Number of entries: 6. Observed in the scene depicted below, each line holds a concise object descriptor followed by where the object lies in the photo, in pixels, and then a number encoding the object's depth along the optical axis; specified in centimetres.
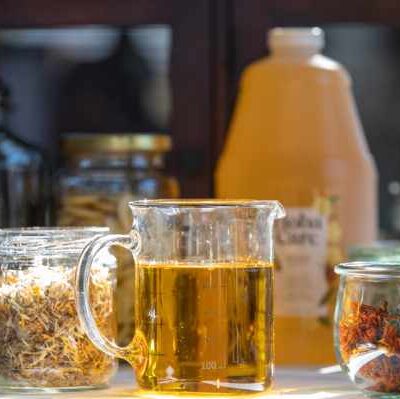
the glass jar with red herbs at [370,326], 125
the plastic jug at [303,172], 144
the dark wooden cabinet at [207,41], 148
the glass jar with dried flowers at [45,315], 129
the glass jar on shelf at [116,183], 143
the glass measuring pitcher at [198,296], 126
